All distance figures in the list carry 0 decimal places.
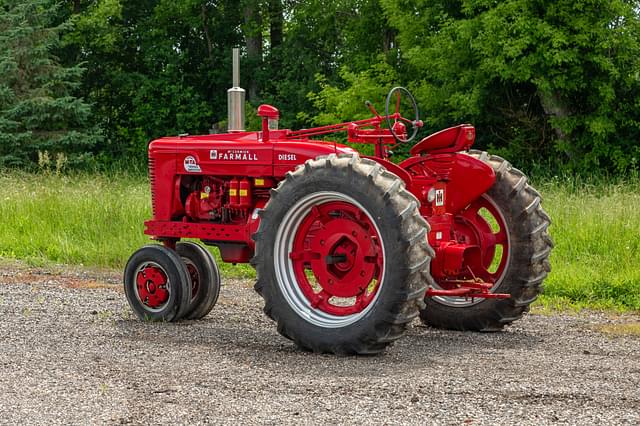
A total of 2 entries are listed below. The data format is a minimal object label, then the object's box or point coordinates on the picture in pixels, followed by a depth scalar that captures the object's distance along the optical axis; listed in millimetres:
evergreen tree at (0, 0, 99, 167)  27250
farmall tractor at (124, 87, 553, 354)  6840
